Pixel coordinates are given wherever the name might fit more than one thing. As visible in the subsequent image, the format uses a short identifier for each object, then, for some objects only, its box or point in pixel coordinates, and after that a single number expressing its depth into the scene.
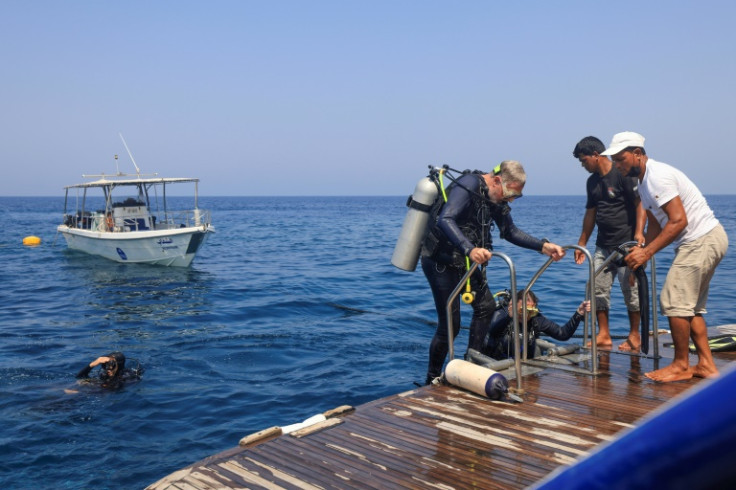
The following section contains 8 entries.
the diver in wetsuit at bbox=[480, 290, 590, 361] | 6.81
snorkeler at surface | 9.00
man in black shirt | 6.51
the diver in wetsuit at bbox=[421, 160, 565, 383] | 5.33
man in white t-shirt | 5.04
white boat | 23.52
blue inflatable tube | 0.69
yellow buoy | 35.81
